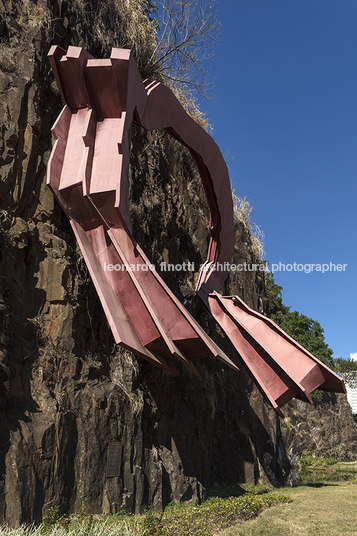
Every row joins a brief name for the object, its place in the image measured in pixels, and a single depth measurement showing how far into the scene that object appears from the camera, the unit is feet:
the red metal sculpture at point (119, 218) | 21.30
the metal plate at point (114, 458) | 23.16
